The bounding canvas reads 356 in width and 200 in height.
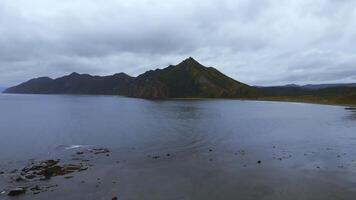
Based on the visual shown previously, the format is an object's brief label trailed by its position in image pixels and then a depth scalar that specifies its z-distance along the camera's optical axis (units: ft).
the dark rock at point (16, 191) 92.73
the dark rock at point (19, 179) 106.45
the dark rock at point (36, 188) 97.19
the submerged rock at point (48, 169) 113.60
